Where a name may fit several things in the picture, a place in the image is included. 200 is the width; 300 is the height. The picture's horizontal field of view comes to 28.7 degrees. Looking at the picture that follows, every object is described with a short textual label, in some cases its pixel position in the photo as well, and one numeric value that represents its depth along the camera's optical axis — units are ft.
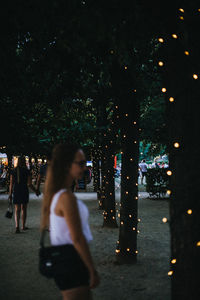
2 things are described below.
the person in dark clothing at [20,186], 33.12
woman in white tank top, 8.74
